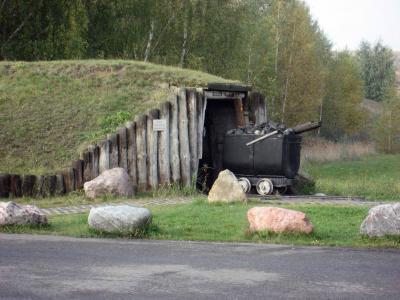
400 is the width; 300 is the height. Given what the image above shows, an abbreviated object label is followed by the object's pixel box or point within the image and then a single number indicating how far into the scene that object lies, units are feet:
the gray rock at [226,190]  45.50
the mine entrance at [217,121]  64.28
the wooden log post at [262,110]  68.23
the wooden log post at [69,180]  53.98
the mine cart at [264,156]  58.34
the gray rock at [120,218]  34.17
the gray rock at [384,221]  32.32
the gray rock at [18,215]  36.11
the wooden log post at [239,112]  66.85
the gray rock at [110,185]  51.31
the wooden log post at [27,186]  52.11
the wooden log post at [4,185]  51.47
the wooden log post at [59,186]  53.34
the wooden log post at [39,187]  52.45
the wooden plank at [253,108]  67.82
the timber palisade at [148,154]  53.11
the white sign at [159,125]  57.52
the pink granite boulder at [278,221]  33.55
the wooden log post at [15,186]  51.75
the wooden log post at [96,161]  55.36
